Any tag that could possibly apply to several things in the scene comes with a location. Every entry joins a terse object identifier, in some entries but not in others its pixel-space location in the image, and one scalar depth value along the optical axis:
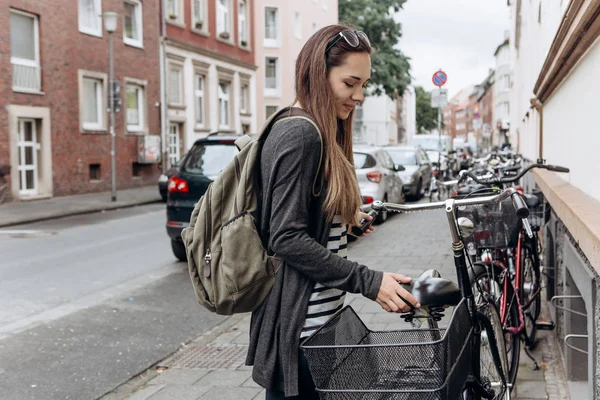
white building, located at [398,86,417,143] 101.56
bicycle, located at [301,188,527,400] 1.97
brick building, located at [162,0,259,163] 29.31
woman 2.12
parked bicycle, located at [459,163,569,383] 4.35
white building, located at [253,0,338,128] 45.22
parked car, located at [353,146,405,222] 14.32
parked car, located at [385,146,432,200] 20.36
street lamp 19.47
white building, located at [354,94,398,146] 69.06
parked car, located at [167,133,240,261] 9.95
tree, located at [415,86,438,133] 130.12
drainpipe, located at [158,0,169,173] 27.55
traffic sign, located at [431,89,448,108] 24.22
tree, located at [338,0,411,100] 47.59
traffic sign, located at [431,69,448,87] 23.30
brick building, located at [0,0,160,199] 19.98
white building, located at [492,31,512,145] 86.19
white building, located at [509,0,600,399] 3.20
